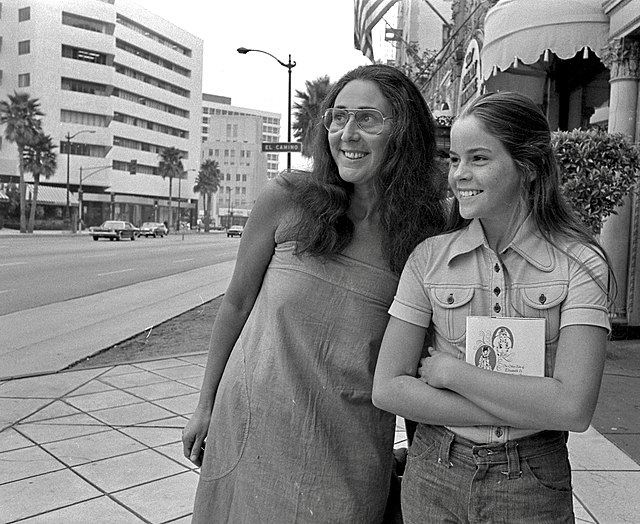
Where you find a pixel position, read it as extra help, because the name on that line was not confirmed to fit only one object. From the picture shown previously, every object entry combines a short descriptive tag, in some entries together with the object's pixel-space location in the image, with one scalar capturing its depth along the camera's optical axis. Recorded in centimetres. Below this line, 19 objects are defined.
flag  1541
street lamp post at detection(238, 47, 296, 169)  2594
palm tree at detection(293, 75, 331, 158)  4091
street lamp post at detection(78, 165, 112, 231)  6581
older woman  189
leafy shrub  708
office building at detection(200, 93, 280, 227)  14175
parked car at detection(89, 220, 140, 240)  4731
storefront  879
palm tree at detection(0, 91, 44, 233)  5806
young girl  149
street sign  1664
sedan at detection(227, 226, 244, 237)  7084
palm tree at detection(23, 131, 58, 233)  6019
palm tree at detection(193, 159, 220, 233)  9562
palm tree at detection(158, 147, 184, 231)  8319
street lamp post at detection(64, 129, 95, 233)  6872
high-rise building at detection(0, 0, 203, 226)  7169
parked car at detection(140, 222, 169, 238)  6093
